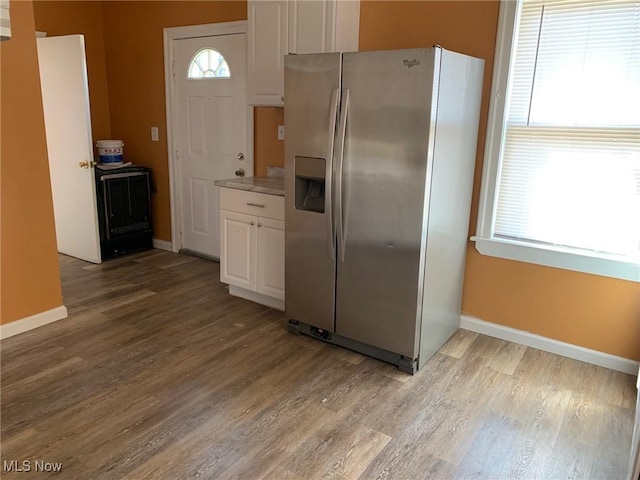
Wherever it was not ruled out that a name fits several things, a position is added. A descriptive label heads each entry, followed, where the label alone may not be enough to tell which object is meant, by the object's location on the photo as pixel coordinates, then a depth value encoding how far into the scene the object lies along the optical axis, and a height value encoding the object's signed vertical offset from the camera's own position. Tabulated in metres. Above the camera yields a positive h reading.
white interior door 4.12 -0.16
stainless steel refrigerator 2.46 -0.33
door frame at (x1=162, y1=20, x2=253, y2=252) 4.09 +0.11
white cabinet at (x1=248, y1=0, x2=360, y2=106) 3.10 +0.63
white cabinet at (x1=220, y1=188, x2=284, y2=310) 3.34 -0.84
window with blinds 2.55 +0.05
